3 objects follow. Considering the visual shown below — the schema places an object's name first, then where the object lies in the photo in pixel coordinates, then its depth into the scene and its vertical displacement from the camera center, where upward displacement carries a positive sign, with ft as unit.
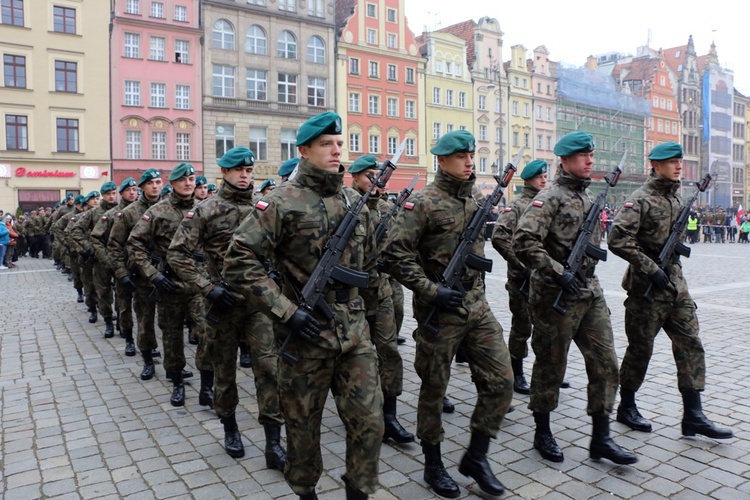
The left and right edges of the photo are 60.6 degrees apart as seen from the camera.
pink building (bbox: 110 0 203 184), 118.83 +27.80
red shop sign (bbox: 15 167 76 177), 110.93 +10.42
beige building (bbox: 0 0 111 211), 110.42 +23.28
